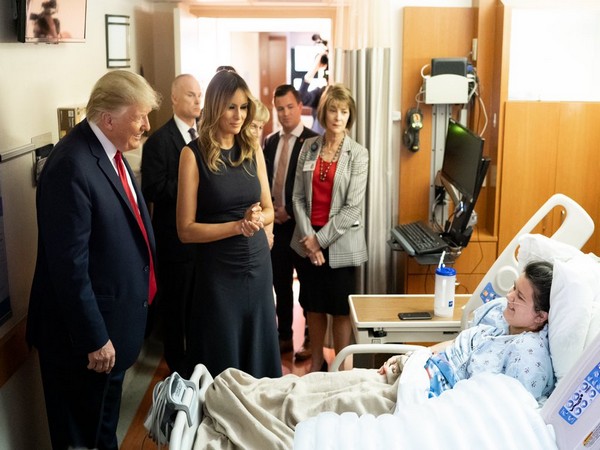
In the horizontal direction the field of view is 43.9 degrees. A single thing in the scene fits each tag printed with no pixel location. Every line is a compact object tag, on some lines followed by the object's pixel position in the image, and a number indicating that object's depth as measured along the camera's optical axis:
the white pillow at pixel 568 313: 2.14
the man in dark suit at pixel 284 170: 4.01
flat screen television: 2.41
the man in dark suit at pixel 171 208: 3.68
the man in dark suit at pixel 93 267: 2.24
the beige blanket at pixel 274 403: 1.97
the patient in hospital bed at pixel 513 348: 2.18
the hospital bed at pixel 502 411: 1.33
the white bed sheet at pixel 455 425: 1.45
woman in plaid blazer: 3.64
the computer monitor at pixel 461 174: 3.45
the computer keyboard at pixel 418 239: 3.63
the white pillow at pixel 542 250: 2.50
